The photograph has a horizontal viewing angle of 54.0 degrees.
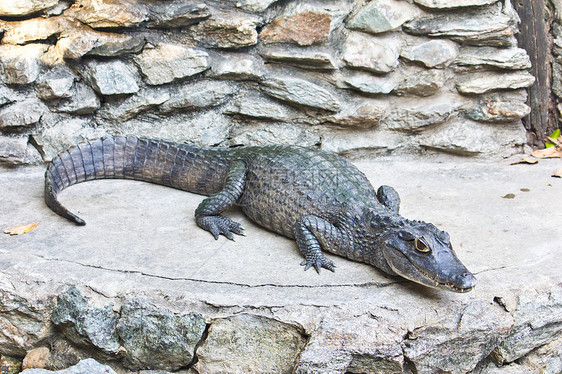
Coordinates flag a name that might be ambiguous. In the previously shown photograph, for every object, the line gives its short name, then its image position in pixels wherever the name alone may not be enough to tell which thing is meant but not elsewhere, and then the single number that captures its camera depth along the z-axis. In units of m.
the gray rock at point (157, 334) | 2.71
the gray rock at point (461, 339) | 2.62
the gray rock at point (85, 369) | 2.58
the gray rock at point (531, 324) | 2.78
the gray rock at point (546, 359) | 2.96
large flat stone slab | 2.62
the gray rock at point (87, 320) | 2.79
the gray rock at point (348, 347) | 2.56
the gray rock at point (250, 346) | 2.65
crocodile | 2.82
